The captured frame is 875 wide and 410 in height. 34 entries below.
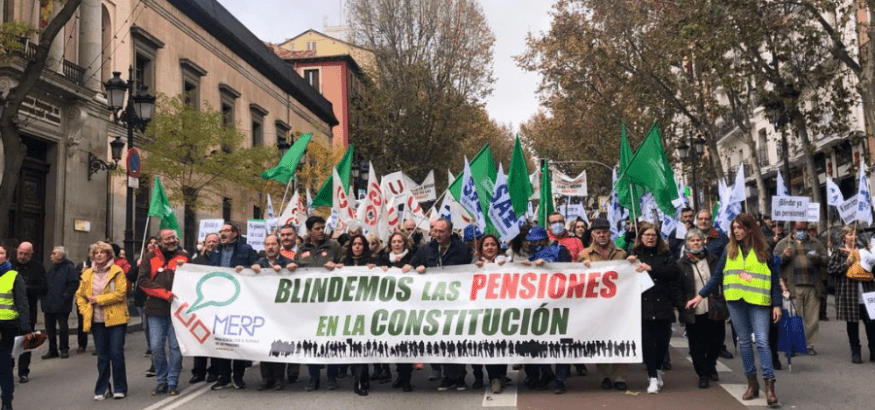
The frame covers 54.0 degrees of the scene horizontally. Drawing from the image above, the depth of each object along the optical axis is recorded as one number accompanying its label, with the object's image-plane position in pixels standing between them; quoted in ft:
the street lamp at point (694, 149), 91.11
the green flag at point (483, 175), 41.75
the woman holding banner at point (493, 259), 27.71
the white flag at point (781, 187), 53.16
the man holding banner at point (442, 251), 29.27
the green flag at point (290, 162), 47.55
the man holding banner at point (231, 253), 31.01
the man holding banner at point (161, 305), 29.14
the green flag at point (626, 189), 41.88
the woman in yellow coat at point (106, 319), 28.09
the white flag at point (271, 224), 64.14
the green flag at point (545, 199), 39.79
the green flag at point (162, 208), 47.09
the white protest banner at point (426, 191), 59.06
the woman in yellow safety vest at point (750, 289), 24.68
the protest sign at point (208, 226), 49.96
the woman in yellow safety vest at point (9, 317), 24.85
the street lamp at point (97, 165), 75.64
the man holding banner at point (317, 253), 29.30
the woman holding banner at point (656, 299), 26.76
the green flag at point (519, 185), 36.70
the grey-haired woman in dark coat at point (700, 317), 27.32
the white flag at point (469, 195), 39.63
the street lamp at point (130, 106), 55.16
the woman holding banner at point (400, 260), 28.55
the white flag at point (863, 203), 42.14
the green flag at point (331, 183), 48.47
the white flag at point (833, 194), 48.17
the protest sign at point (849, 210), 42.27
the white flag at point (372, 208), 46.83
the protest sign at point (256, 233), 53.16
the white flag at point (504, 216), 33.35
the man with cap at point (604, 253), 27.89
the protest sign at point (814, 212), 43.19
